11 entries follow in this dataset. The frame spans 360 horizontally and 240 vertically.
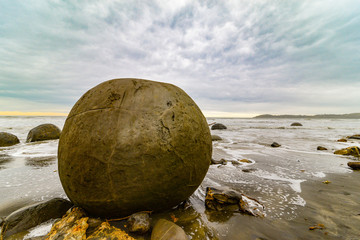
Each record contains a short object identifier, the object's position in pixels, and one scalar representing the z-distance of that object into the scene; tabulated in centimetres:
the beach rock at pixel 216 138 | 1070
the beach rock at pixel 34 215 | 211
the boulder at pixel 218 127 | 2061
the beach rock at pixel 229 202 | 253
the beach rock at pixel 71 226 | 181
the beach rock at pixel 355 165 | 455
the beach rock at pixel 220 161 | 527
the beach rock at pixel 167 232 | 176
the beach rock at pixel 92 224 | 198
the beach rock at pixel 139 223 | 195
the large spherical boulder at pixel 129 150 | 199
